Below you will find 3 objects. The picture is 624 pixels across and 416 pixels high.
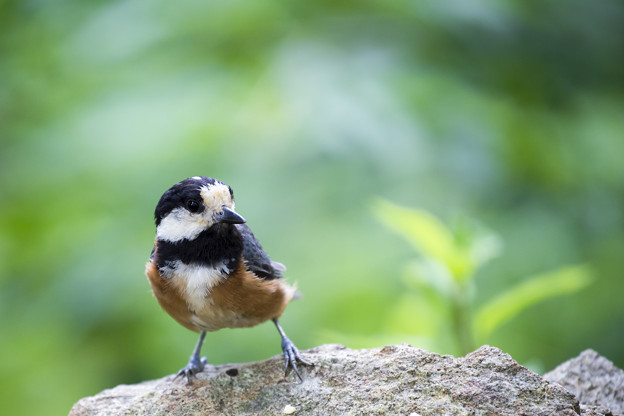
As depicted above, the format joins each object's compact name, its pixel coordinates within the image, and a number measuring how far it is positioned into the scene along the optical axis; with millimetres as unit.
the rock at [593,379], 5738
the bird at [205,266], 5695
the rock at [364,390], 5047
